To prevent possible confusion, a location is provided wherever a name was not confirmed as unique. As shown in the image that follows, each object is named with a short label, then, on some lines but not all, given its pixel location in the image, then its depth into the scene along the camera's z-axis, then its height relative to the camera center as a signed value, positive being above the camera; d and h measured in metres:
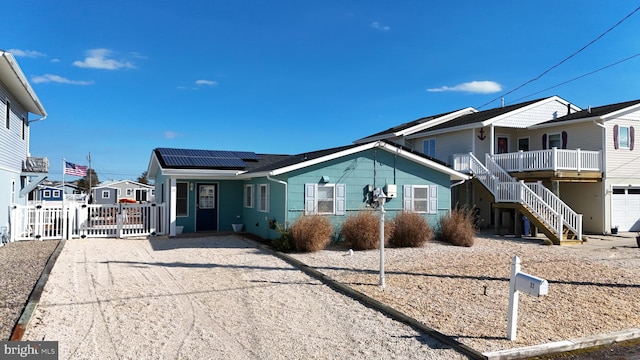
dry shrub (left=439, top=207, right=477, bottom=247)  13.89 -1.28
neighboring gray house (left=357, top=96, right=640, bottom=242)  16.67 +1.25
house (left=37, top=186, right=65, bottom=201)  37.59 -0.39
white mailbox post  4.93 -1.14
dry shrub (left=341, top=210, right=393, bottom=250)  12.62 -1.22
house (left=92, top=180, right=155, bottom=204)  43.84 -0.12
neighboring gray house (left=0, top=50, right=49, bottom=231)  13.38 +1.85
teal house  14.14 +0.17
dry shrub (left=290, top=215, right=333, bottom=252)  12.00 -1.22
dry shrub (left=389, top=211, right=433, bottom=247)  13.34 -1.27
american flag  16.12 +0.80
